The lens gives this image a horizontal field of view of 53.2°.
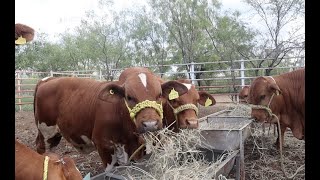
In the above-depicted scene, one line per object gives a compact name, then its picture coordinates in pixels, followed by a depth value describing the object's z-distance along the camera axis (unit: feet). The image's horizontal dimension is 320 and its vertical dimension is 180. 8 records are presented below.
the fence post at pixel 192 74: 46.23
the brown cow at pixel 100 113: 11.24
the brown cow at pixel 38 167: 6.40
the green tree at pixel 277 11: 46.99
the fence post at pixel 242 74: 41.02
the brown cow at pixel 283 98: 17.25
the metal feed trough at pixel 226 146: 13.82
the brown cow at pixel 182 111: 13.60
